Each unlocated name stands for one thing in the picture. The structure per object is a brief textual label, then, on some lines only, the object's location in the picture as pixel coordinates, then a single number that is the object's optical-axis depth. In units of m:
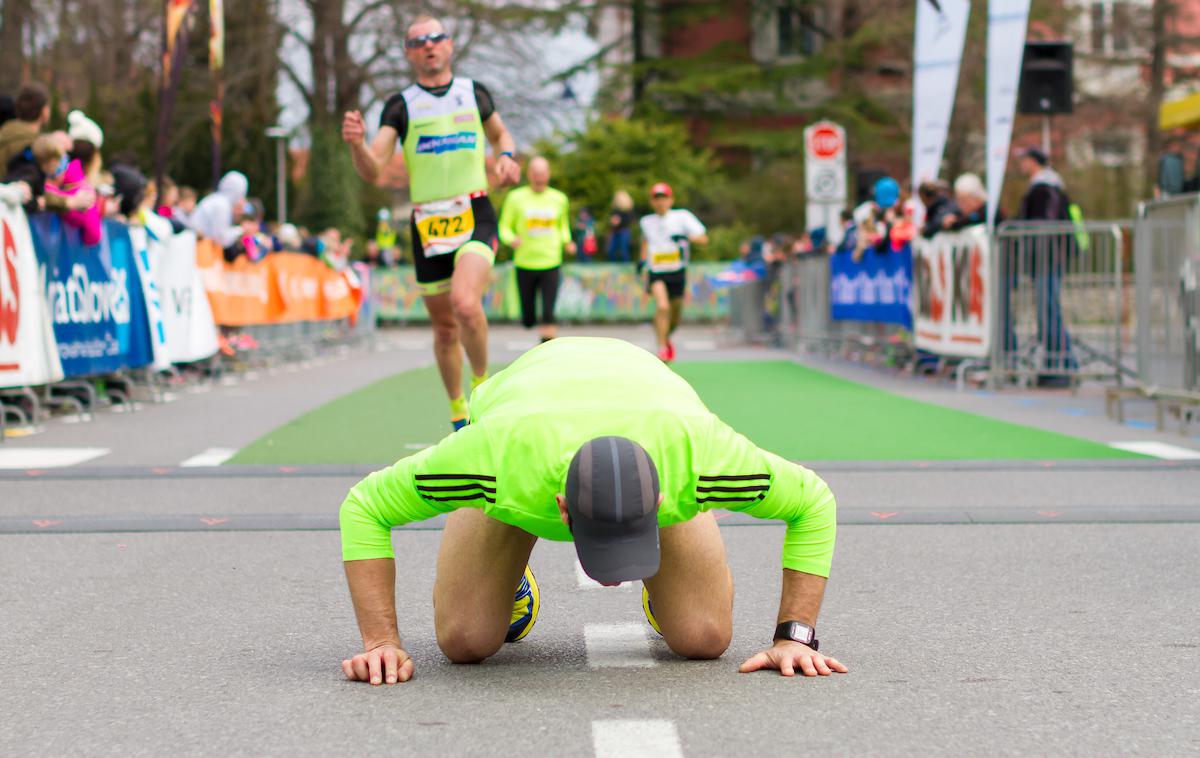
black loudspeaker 18.66
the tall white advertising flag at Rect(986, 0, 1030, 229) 15.66
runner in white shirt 19.53
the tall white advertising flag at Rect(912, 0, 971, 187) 19.38
